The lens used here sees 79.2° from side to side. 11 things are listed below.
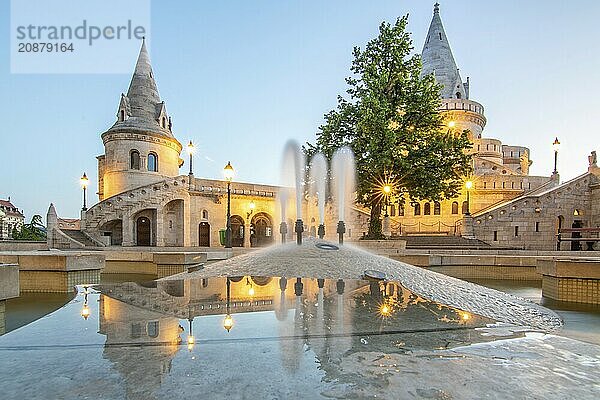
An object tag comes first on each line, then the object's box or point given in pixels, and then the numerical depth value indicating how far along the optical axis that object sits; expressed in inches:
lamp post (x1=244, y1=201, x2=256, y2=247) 1369.3
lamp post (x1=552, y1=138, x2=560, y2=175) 1085.3
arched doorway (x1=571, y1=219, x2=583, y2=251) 961.7
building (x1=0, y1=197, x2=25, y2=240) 3041.3
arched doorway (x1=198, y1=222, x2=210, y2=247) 1300.4
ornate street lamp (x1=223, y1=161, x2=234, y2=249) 714.2
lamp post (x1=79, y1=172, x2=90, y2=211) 1009.2
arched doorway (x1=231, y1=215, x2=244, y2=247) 1397.6
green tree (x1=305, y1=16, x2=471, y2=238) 727.7
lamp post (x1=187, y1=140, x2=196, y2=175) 989.6
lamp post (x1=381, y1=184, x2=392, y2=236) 749.3
